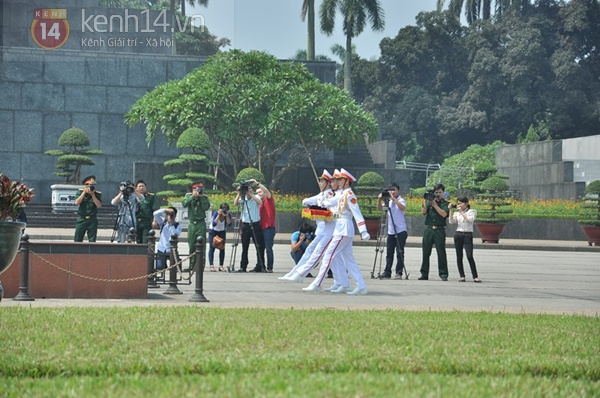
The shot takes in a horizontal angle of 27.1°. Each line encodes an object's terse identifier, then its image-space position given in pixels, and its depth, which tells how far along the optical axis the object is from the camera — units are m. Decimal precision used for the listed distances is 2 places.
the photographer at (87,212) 22.17
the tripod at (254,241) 23.94
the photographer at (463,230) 22.28
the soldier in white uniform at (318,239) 18.83
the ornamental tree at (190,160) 45.19
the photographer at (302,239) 22.58
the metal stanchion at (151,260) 17.78
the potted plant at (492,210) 41.75
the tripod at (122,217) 21.30
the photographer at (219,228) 24.44
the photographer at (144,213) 21.45
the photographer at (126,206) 21.16
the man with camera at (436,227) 22.36
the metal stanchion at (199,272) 16.08
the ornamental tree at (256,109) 47.09
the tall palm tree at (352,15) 67.62
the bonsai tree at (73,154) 48.00
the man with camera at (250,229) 24.03
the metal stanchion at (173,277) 17.53
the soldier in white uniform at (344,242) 18.39
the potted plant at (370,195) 42.88
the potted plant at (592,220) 42.25
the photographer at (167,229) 21.64
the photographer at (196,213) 21.59
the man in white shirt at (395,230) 22.61
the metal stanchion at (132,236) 17.83
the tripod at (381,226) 22.68
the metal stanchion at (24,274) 15.60
